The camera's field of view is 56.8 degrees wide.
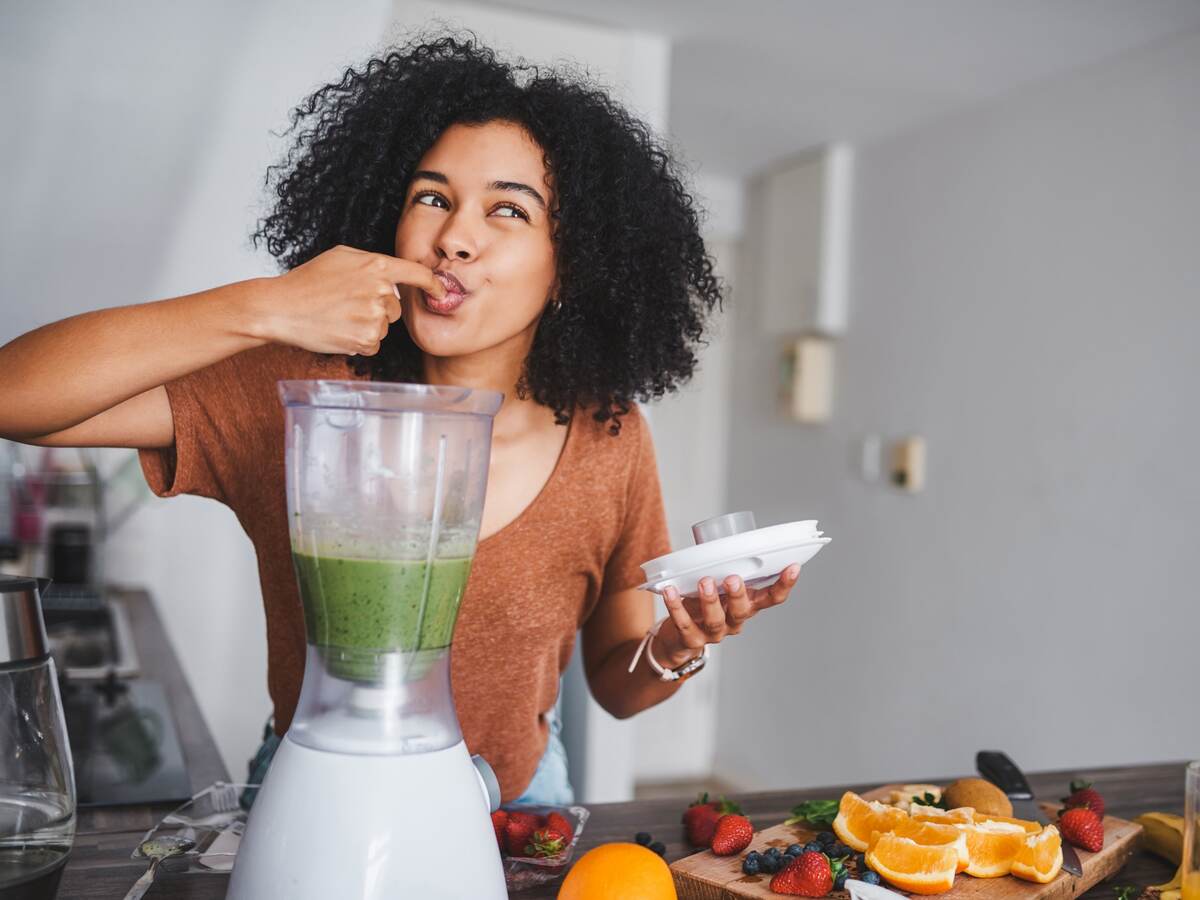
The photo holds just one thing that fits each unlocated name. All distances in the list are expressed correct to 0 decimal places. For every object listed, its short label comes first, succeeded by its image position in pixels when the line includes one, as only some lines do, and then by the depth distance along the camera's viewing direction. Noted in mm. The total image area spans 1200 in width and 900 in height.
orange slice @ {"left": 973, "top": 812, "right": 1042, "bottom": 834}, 975
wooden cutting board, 902
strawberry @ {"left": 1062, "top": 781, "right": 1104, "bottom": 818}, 1120
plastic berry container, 917
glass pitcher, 715
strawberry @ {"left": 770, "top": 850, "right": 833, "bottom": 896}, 881
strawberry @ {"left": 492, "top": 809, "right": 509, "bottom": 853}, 947
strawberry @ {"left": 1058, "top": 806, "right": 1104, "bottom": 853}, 1028
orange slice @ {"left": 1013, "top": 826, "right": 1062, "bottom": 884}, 930
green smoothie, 736
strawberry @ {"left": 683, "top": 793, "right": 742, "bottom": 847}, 1038
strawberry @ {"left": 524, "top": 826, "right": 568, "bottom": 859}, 922
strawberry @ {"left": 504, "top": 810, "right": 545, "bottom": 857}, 937
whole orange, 790
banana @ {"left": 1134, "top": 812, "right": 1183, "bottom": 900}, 1090
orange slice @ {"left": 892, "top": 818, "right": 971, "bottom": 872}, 929
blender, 709
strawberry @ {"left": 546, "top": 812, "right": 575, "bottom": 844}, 948
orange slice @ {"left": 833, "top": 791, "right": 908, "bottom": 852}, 979
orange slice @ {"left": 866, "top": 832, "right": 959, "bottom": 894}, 895
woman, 1098
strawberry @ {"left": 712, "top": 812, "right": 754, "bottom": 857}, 961
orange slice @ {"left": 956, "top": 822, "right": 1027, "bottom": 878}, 939
